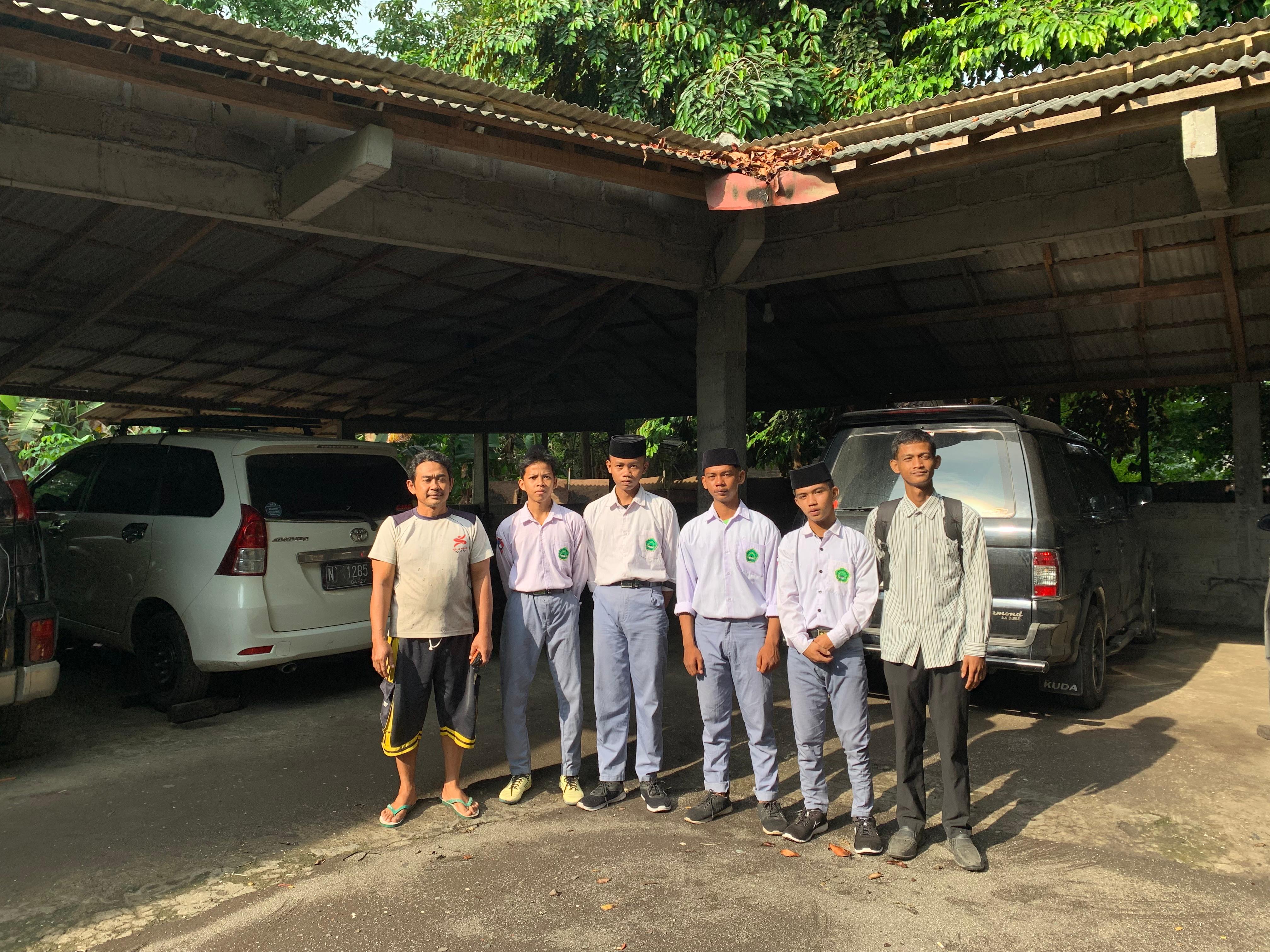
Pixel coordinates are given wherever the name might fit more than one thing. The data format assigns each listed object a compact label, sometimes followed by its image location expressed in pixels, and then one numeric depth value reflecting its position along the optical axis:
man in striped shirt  3.87
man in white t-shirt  4.22
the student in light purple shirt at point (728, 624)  4.15
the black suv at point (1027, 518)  5.40
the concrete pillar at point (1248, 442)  9.77
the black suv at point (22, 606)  4.73
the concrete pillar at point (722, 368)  8.34
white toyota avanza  5.67
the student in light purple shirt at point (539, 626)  4.54
